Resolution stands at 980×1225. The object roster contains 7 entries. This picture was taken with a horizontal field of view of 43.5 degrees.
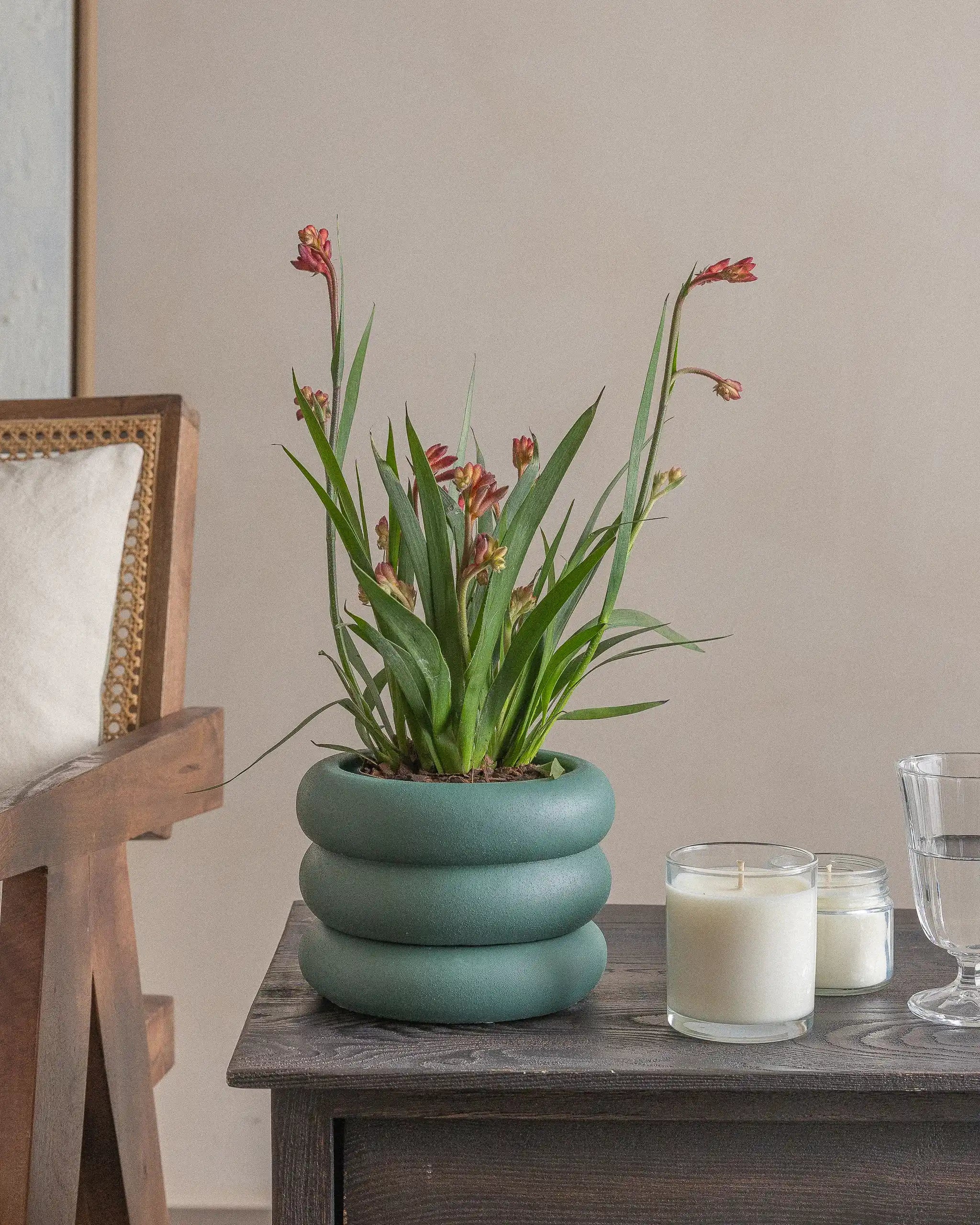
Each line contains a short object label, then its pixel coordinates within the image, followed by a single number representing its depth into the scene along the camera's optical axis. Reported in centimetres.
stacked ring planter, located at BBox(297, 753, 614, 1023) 69
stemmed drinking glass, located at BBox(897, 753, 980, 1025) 71
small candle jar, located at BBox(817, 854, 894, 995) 76
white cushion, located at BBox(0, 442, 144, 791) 109
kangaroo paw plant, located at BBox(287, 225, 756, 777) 70
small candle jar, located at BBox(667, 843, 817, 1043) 67
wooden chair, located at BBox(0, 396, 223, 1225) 85
